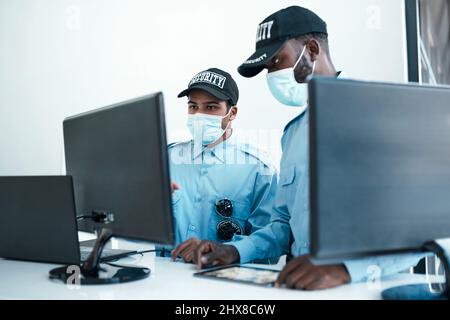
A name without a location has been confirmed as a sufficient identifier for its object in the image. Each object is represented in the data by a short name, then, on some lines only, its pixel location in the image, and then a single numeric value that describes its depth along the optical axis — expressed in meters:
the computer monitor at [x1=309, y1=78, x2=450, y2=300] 0.92
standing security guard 1.50
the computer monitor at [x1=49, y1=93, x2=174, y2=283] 1.15
